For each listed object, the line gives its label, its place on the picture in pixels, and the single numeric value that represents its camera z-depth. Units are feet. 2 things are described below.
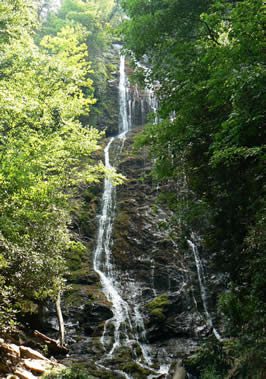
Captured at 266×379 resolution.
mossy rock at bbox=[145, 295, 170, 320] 46.57
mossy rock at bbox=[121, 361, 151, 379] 34.45
